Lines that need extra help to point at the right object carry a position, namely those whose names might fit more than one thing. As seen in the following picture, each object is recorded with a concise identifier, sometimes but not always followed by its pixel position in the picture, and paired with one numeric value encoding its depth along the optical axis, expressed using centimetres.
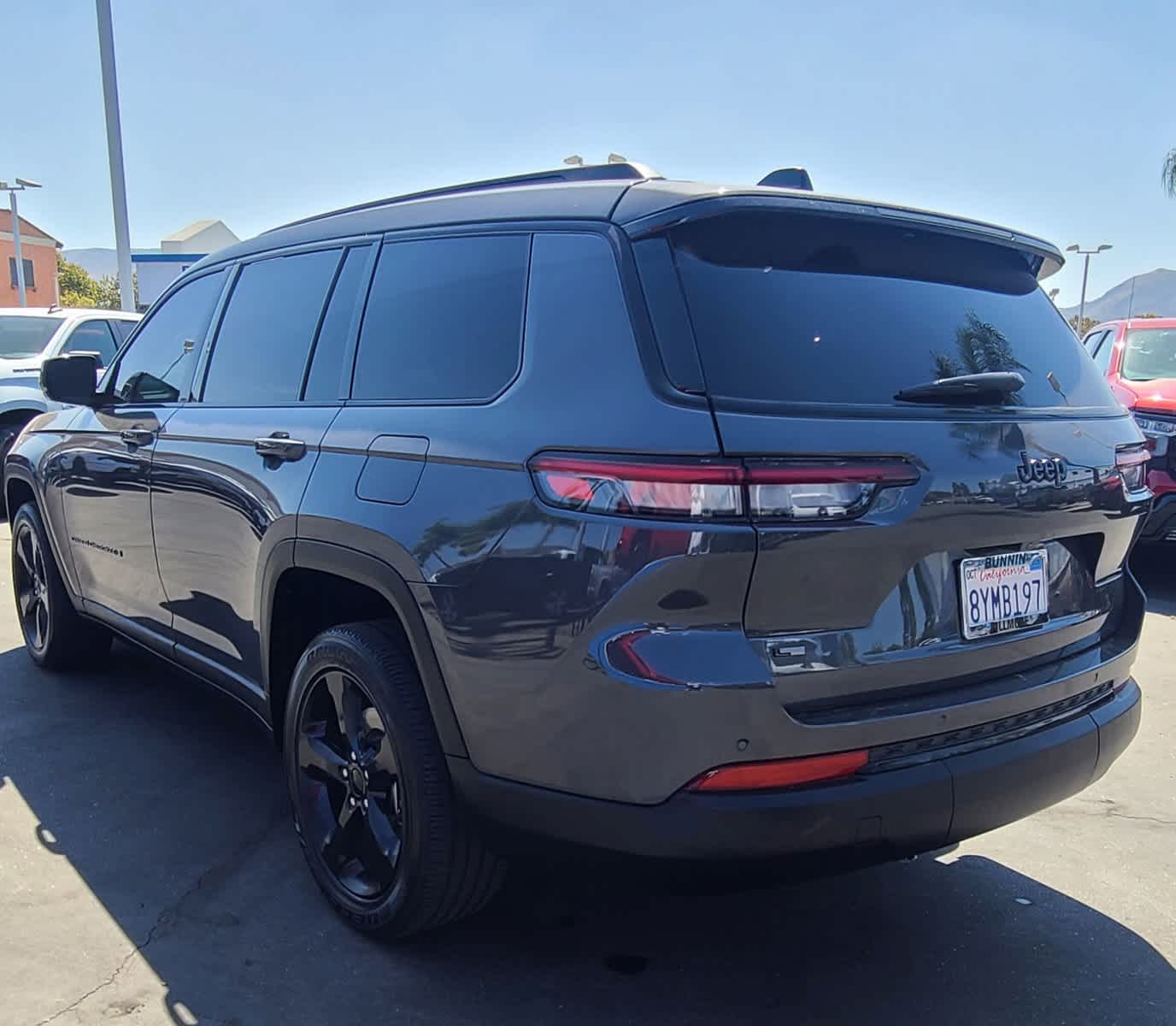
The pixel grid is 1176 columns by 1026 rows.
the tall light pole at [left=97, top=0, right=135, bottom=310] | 1476
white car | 967
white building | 2951
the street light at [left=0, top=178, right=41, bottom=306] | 3094
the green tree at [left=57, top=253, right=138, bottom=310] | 6328
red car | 629
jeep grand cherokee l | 193
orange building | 5181
